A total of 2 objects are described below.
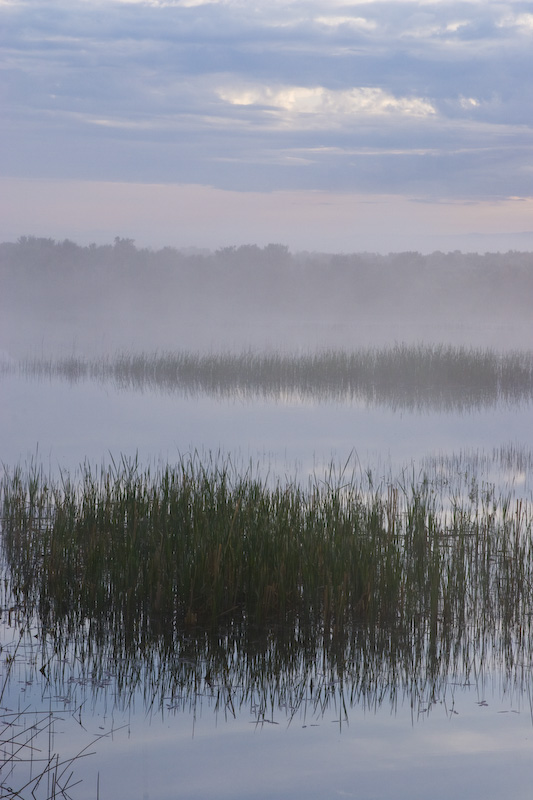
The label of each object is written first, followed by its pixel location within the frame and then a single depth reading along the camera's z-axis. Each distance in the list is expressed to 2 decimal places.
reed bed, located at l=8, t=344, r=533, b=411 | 36.22
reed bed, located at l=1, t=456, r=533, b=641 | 9.65
